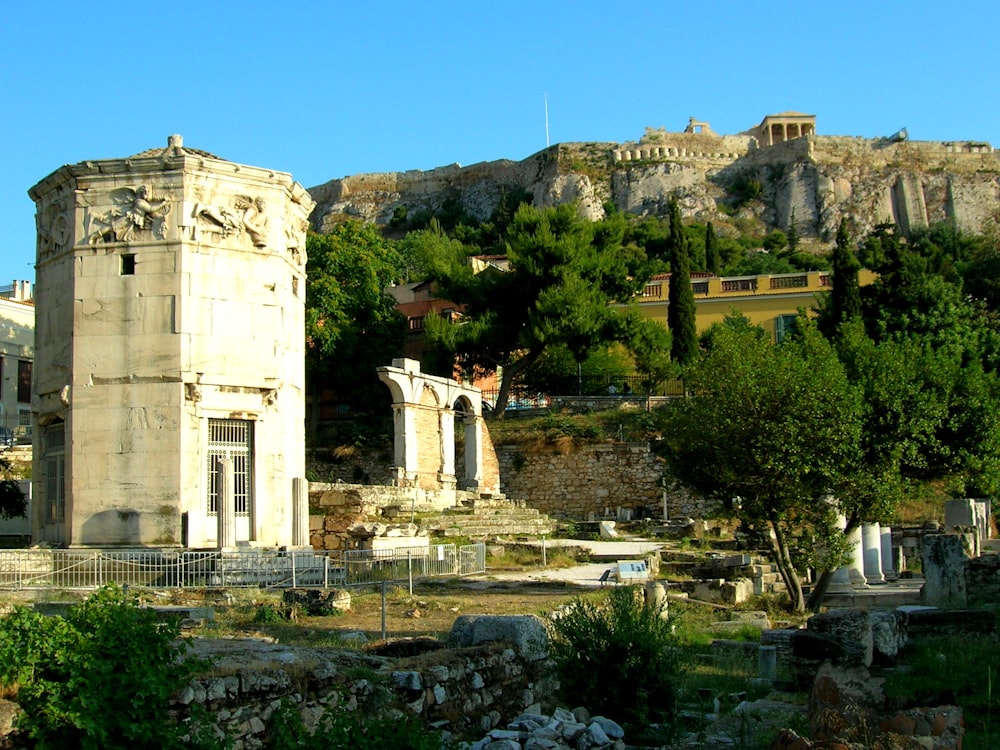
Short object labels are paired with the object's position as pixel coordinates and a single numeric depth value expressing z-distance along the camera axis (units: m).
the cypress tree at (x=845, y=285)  40.59
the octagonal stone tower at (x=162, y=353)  19.12
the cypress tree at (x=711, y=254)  68.12
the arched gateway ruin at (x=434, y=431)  32.00
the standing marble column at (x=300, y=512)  20.66
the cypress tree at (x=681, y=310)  43.06
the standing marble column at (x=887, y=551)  25.66
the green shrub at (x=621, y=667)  9.25
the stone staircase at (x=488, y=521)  26.64
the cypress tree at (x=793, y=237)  88.25
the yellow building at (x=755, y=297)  50.75
